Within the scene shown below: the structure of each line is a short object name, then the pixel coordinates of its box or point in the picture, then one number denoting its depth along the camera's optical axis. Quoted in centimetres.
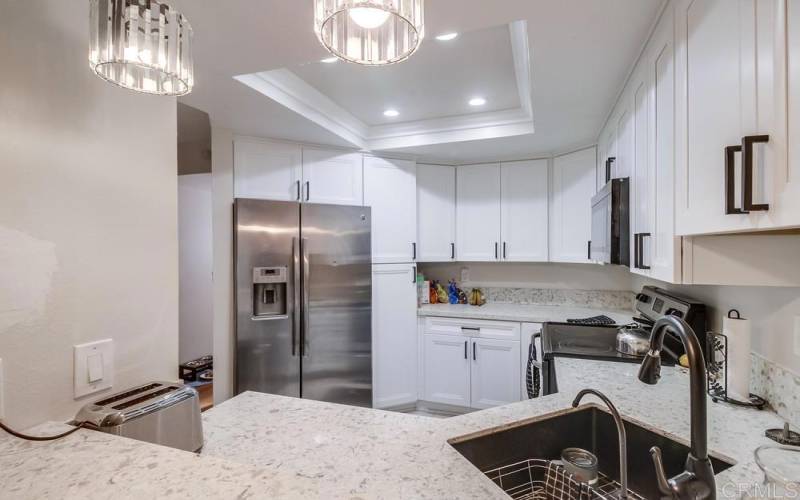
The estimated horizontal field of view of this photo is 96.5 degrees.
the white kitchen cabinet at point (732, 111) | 69
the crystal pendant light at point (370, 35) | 73
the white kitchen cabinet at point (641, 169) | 145
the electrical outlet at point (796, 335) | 110
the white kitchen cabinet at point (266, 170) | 255
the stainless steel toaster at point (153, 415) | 73
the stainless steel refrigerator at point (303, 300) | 247
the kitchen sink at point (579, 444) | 105
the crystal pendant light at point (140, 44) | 72
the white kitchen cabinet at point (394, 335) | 309
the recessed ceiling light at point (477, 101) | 249
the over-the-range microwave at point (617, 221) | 181
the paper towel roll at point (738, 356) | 124
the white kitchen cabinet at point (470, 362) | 295
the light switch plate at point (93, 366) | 82
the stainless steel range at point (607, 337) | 171
